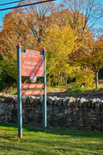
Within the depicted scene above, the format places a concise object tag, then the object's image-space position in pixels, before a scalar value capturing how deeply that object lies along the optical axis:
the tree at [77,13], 26.52
